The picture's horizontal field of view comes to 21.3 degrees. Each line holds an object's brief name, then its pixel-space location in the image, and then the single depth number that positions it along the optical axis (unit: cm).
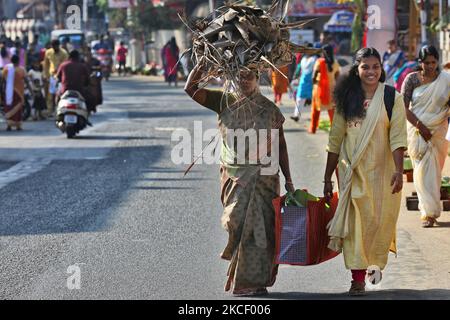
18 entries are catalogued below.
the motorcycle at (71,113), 2050
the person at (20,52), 2862
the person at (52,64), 2572
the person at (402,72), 1858
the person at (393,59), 2242
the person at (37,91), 2612
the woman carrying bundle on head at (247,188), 788
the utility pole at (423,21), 2078
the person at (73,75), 2095
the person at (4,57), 2702
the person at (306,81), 2255
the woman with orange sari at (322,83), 2044
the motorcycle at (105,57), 4990
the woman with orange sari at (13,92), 2328
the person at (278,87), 2548
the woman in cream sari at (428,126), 1061
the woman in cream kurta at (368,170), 783
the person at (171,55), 4331
